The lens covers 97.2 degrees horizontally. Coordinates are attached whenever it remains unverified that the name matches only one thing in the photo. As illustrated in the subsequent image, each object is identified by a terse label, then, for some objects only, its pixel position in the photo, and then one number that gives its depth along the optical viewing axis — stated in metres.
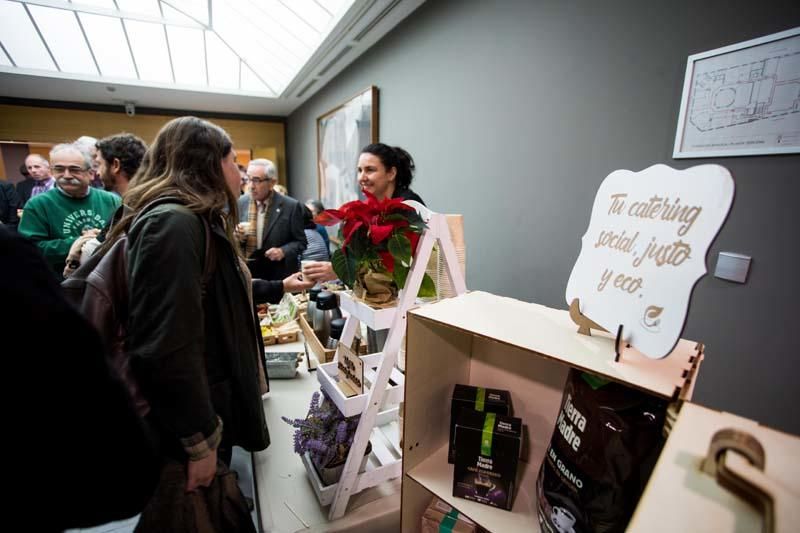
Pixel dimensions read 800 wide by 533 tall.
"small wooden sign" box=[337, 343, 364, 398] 0.94
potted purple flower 0.98
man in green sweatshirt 1.91
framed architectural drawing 1.01
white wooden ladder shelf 0.87
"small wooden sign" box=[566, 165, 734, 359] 0.48
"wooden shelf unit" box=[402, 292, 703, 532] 0.61
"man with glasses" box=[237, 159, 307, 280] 2.51
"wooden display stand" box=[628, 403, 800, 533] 0.30
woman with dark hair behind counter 1.82
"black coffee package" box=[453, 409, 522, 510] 0.76
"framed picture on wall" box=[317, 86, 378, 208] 3.43
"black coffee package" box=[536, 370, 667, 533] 0.56
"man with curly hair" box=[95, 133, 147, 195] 1.38
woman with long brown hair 0.77
